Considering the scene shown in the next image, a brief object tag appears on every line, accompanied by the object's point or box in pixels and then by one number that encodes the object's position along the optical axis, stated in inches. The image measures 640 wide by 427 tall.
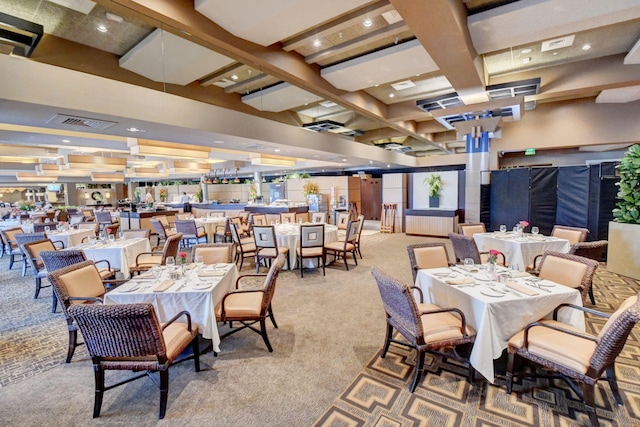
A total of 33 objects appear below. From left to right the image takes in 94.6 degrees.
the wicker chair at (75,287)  105.3
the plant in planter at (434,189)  403.9
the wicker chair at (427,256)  139.6
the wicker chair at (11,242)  249.3
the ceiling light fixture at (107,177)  575.2
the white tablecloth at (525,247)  182.1
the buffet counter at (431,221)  380.5
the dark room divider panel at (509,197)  295.6
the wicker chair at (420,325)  90.4
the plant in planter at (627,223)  196.4
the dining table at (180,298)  103.7
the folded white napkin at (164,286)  106.0
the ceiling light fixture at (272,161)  392.1
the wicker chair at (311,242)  218.7
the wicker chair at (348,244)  227.8
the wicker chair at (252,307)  112.7
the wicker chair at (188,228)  296.4
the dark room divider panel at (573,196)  254.5
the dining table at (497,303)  91.7
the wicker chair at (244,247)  234.2
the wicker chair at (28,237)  206.4
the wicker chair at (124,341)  76.7
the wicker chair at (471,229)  217.9
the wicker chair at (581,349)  73.9
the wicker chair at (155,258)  176.6
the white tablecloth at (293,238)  234.4
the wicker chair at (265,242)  215.3
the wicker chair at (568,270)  113.4
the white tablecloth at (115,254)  184.9
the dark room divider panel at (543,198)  278.1
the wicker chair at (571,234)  188.2
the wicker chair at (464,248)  165.0
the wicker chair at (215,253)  152.8
